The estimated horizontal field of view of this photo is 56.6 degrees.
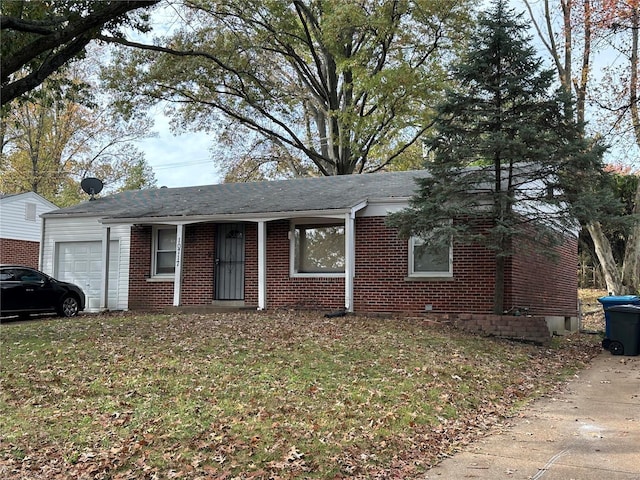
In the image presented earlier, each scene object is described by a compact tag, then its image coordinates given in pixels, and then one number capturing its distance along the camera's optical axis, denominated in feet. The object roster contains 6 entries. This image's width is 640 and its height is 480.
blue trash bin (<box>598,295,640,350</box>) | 40.14
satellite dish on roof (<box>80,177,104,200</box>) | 66.18
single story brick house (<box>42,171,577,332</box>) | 45.73
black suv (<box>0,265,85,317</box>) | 46.44
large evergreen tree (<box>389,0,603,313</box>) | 38.19
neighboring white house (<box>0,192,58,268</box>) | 84.99
